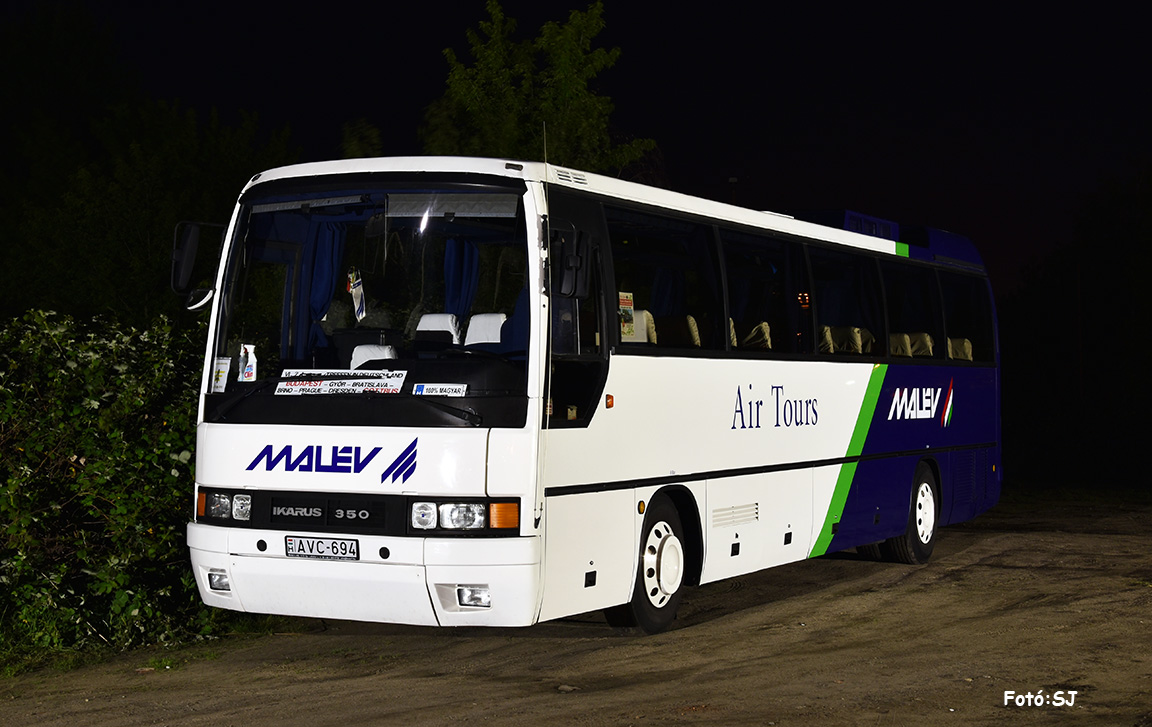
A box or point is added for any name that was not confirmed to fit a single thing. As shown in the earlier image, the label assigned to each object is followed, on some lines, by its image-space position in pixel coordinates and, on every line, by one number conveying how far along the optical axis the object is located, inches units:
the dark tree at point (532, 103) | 819.4
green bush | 394.6
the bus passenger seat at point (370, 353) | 356.8
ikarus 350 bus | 345.4
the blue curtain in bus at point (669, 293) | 424.2
